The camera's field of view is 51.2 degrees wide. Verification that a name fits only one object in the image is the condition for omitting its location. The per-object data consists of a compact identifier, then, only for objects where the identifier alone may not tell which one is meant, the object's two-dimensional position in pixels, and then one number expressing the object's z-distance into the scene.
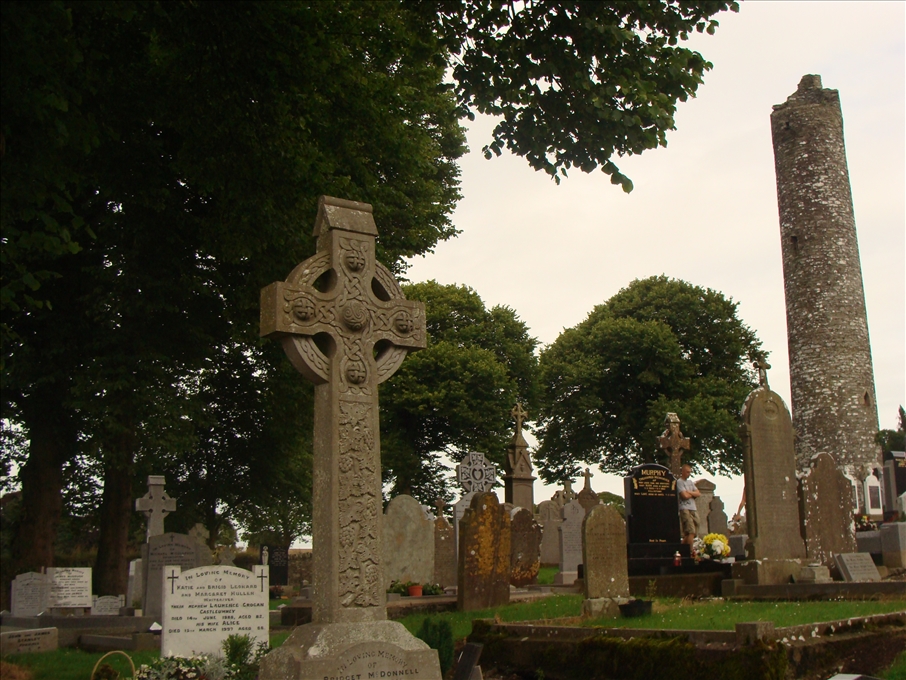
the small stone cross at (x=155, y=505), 20.05
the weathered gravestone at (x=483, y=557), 14.74
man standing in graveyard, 18.38
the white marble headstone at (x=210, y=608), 8.93
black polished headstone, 17.30
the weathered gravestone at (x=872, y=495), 29.28
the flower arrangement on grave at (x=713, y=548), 15.16
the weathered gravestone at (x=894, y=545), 16.00
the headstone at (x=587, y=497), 30.66
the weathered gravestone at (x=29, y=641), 12.96
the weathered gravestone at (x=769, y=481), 14.21
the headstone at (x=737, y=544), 19.41
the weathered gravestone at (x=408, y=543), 20.39
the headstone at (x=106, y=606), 17.59
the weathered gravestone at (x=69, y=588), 18.50
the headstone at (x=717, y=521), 29.78
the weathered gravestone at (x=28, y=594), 18.05
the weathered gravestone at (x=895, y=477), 24.62
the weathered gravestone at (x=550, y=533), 29.36
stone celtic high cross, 7.02
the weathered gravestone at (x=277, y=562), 28.88
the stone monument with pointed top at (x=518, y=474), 26.41
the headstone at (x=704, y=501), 28.88
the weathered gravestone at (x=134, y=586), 21.72
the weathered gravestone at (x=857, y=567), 13.86
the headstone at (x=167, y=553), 17.22
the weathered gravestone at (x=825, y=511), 14.95
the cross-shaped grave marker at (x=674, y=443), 23.31
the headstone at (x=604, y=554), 12.09
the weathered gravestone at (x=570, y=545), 22.80
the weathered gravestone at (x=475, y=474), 22.81
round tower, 35.16
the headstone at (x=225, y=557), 28.02
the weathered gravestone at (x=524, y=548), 19.48
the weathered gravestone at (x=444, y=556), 21.45
